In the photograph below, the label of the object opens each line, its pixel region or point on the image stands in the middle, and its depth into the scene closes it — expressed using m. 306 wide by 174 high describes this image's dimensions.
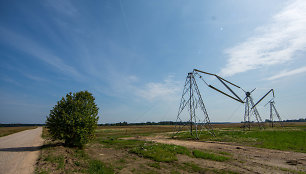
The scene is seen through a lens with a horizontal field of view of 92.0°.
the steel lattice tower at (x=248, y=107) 51.75
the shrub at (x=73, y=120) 17.22
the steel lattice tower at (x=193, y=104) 30.48
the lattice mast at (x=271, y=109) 70.24
